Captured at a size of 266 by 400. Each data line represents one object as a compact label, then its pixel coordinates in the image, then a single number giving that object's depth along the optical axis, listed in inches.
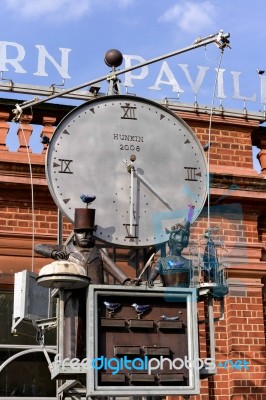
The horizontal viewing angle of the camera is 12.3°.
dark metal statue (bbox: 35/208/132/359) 473.3
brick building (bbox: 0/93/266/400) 677.1
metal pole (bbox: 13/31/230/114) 568.5
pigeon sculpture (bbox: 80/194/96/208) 514.4
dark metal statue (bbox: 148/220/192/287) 498.2
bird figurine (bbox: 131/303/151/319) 475.8
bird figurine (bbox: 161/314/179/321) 480.7
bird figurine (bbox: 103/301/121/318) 471.2
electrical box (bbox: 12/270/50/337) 536.9
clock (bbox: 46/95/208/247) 531.1
